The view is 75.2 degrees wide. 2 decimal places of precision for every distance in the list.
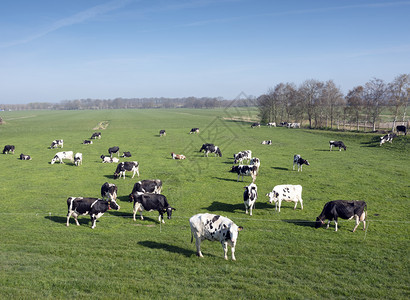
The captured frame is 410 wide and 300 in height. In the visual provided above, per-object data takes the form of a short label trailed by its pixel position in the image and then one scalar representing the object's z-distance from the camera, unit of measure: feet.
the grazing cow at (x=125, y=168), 89.04
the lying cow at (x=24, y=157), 119.24
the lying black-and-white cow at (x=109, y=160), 113.29
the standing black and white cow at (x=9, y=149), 134.30
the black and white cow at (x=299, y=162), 98.12
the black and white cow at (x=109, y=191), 66.28
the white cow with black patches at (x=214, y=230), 39.11
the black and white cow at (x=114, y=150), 127.91
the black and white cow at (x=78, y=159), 109.29
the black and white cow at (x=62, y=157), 113.50
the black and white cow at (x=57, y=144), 150.00
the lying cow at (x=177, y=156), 122.11
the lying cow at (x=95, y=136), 193.20
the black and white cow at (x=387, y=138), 152.84
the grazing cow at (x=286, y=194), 60.49
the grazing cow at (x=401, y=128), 161.49
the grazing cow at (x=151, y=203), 54.65
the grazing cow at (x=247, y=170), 84.58
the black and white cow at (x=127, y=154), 125.49
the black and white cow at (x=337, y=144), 140.36
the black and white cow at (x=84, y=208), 52.17
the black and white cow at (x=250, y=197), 58.65
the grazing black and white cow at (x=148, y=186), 66.39
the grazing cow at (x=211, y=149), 127.75
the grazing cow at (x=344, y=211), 49.88
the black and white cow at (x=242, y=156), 113.97
